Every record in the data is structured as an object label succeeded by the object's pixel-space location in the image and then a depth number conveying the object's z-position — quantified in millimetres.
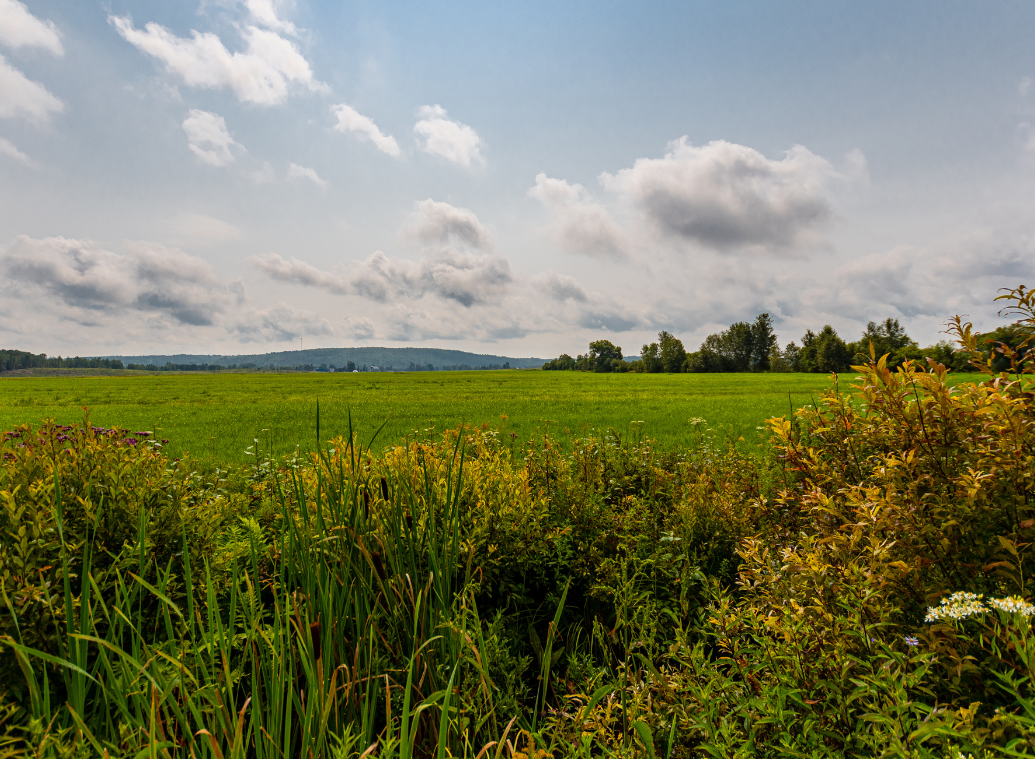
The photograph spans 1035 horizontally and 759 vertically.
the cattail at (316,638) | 2149
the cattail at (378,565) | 2527
